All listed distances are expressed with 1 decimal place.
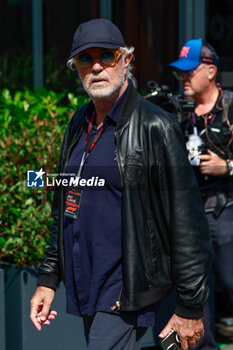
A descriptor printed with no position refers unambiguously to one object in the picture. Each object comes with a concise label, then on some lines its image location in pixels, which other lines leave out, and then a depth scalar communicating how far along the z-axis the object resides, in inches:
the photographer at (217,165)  341.2
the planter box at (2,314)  338.1
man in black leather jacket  221.5
